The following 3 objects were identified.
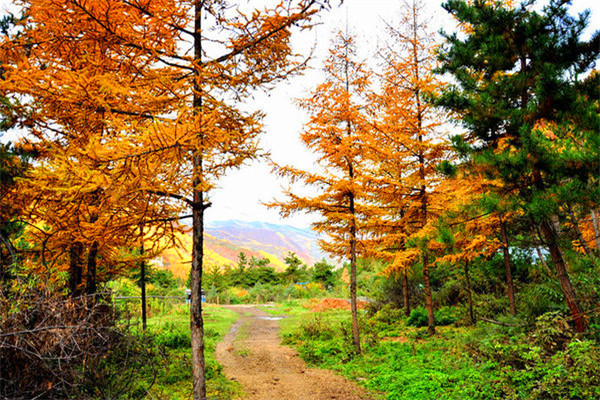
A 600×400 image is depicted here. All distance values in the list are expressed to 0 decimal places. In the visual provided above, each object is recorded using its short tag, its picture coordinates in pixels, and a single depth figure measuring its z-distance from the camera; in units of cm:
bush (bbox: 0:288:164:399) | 355
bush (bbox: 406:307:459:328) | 1154
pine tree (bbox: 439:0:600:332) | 517
